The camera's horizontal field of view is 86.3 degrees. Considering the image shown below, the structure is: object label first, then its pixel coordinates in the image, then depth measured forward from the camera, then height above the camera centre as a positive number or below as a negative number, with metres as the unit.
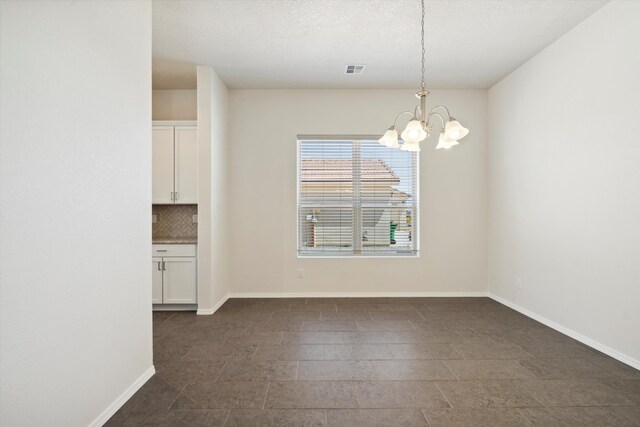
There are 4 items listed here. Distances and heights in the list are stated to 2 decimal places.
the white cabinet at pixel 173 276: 4.21 -0.81
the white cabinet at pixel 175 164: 4.39 +0.60
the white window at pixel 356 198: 5.00 +0.19
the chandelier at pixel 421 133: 2.22 +0.52
